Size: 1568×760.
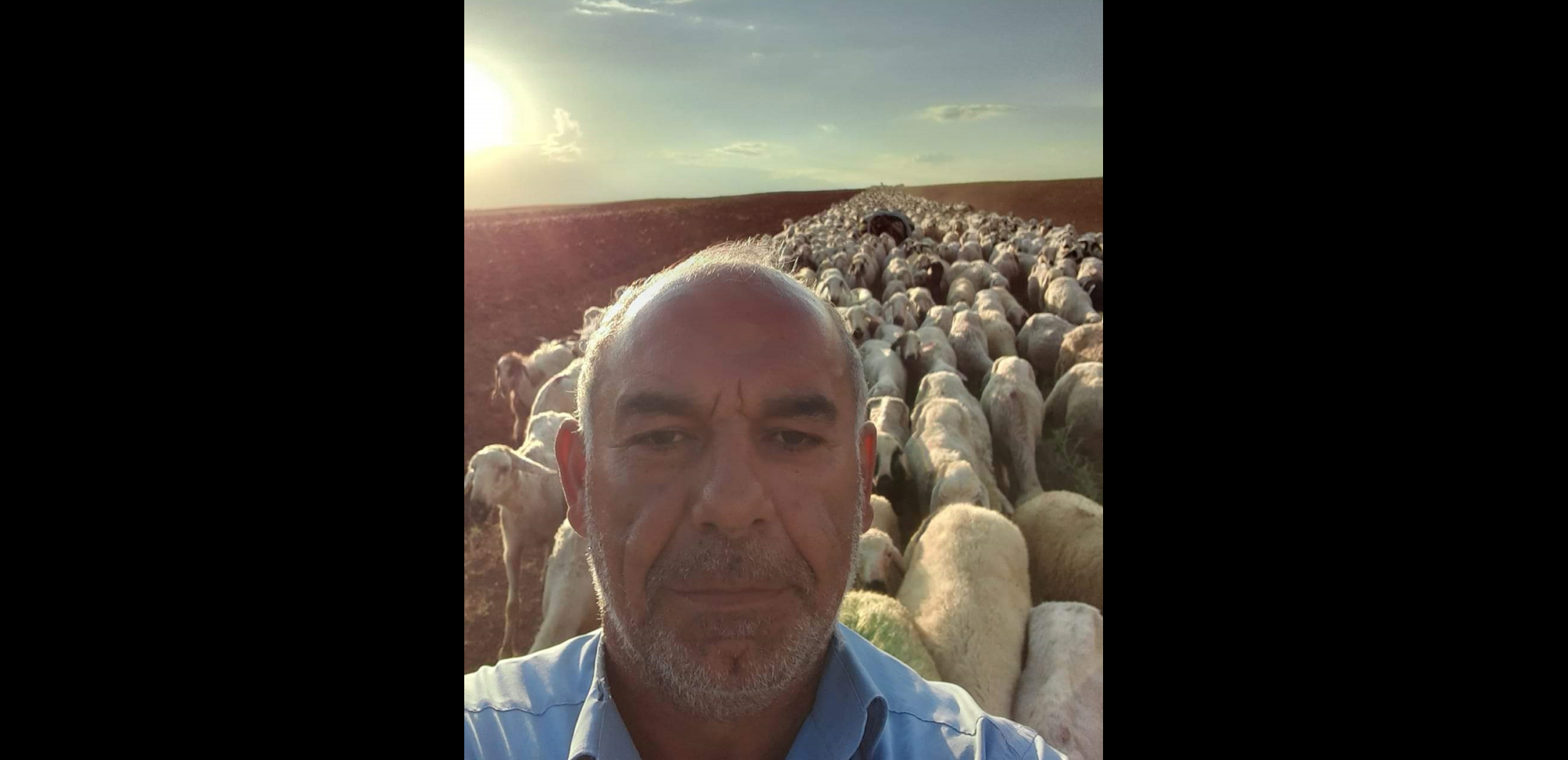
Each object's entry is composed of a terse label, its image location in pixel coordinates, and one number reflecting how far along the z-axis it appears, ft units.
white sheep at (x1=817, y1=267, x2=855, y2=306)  18.89
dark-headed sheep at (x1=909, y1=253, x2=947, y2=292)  27.18
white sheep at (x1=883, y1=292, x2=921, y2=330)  26.53
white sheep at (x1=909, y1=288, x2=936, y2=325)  29.07
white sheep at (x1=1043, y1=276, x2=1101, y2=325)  28.45
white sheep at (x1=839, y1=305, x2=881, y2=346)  18.21
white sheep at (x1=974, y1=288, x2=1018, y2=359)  28.27
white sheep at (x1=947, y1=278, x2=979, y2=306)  31.60
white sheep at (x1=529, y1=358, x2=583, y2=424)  22.35
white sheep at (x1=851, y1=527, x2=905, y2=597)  13.78
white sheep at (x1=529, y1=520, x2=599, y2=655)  13.96
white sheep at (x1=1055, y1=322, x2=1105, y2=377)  25.04
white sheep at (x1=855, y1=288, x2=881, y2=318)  22.07
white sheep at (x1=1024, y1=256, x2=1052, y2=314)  32.96
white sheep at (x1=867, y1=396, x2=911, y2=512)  18.75
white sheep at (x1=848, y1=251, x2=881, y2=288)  20.94
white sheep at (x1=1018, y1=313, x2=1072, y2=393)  27.61
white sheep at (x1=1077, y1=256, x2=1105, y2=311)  28.99
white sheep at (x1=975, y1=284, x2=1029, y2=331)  30.89
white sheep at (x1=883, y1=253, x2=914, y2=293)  24.78
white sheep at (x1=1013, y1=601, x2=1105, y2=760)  11.24
